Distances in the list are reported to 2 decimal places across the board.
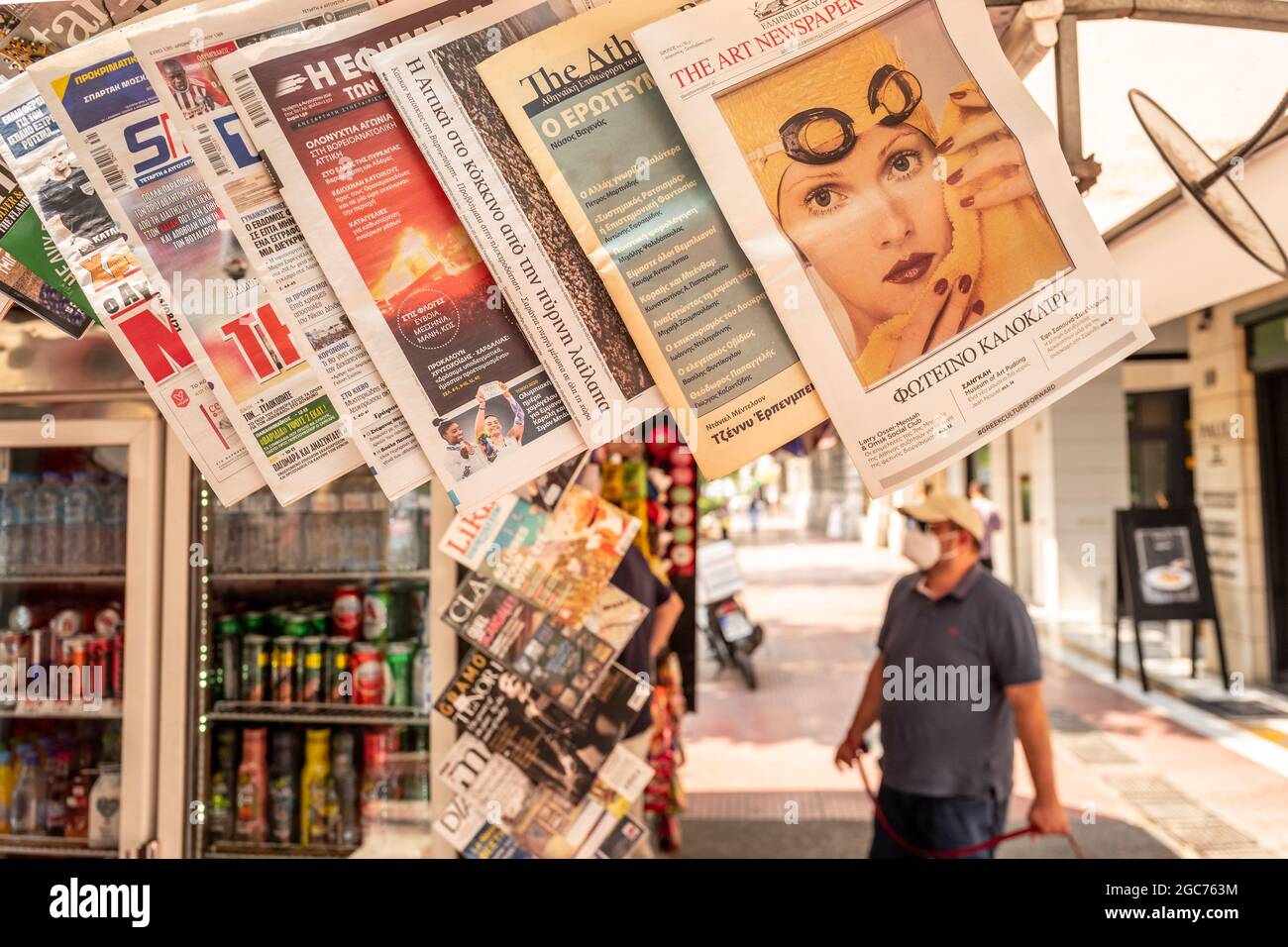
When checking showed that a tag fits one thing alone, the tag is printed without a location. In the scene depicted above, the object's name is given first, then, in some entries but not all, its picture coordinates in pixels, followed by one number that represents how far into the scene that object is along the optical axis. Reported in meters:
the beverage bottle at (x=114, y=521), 2.90
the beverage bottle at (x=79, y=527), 2.90
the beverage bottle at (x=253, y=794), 2.96
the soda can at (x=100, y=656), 2.81
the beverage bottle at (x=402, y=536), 3.02
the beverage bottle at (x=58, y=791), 2.87
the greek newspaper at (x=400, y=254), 0.89
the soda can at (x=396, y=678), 2.92
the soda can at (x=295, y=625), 3.00
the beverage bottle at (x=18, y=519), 2.93
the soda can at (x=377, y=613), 3.04
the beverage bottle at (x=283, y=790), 2.96
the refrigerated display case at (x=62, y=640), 2.78
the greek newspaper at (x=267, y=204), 0.90
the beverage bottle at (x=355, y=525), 3.05
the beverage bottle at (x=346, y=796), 2.97
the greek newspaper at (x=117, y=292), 0.95
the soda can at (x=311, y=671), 2.98
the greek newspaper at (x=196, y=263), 0.90
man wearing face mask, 2.97
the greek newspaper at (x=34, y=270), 1.04
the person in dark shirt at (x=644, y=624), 2.72
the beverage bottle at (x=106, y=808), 2.76
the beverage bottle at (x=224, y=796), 2.97
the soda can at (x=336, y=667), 2.96
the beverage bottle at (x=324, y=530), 3.07
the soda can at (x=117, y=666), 2.81
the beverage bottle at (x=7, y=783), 2.88
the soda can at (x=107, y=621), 2.88
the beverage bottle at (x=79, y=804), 2.85
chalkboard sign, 7.35
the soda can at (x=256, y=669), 2.95
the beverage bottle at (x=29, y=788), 2.88
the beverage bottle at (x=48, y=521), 2.90
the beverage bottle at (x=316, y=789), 2.96
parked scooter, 7.98
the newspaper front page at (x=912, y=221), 0.90
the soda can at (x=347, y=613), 3.03
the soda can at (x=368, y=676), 2.93
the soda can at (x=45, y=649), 2.85
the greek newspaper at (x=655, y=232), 0.90
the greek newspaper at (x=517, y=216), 0.90
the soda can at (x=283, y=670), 2.95
